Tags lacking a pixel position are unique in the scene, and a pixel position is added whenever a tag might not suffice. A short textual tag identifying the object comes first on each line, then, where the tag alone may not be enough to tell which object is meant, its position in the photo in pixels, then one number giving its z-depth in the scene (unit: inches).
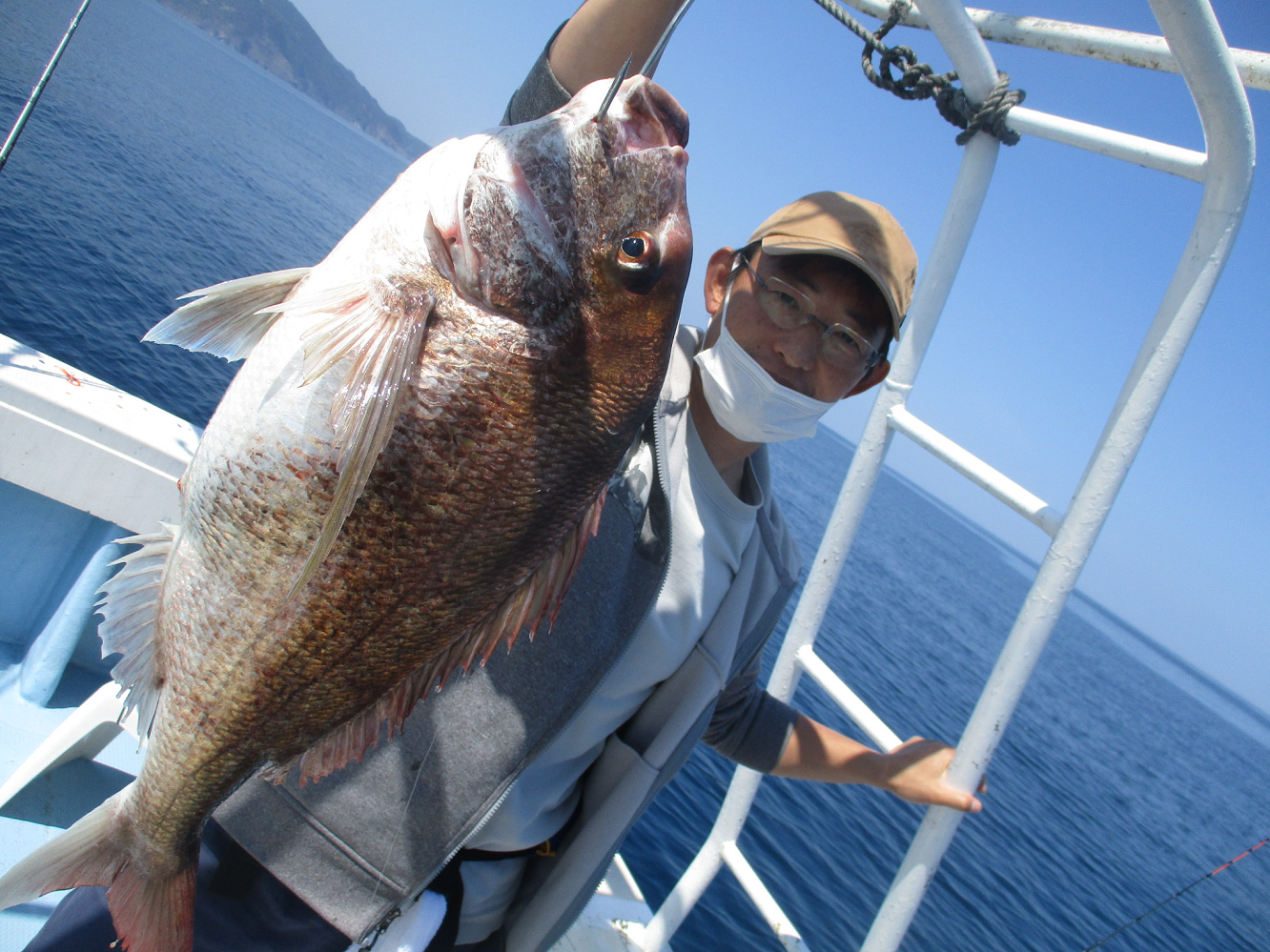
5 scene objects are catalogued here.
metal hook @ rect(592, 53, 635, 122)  27.0
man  31.8
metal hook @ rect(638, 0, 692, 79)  26.9
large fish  27.7
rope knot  40.1
